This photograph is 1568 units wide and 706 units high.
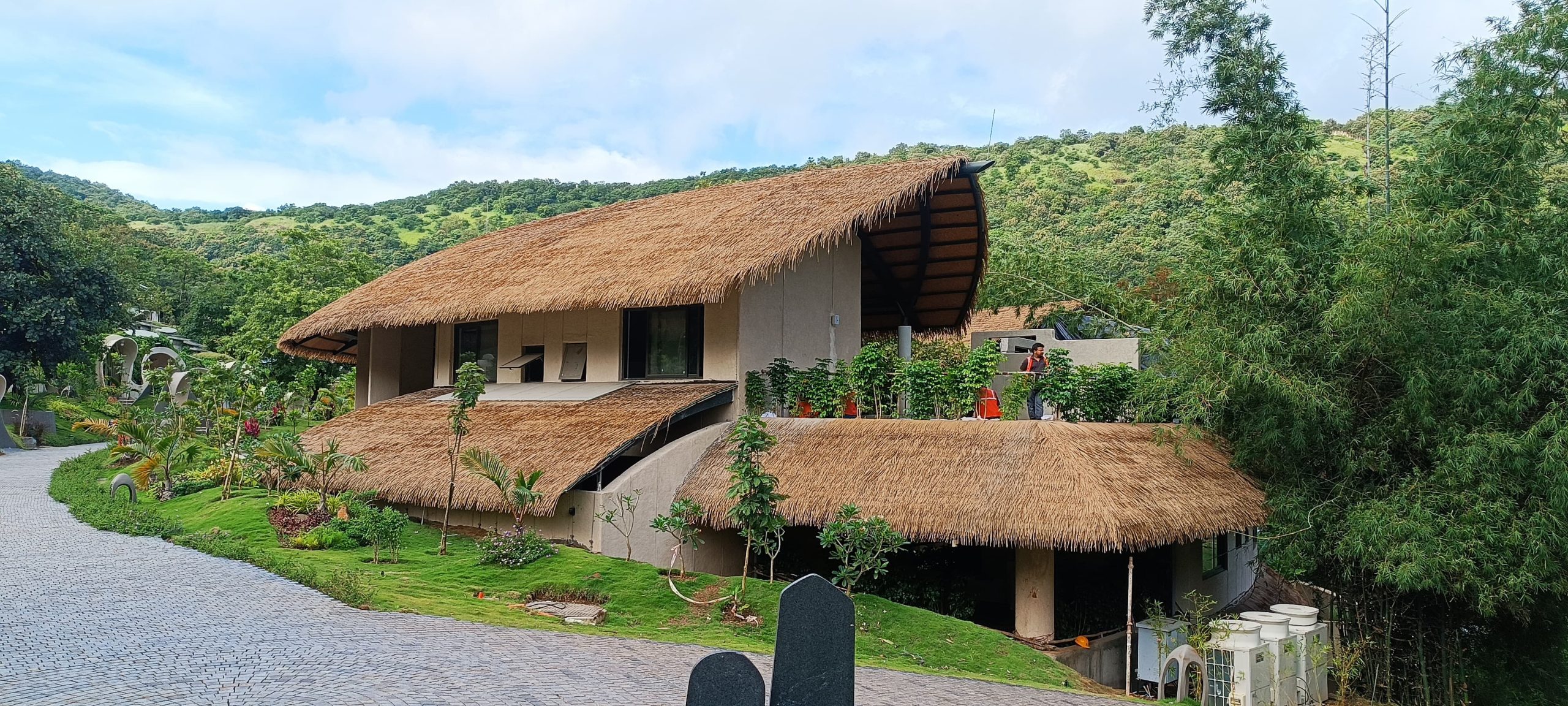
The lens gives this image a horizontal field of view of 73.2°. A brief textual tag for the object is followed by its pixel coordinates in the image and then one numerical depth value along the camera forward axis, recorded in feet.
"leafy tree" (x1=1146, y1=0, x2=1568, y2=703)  35.94
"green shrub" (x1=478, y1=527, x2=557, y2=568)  41.04
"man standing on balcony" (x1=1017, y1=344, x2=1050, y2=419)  51.08
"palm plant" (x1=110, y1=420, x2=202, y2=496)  57.36
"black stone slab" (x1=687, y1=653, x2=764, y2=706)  14.32
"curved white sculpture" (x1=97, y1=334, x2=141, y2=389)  114.73
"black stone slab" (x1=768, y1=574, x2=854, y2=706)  15.34
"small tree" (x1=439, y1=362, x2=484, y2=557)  42.88
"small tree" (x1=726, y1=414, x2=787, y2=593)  36.81
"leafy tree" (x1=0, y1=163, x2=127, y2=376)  92.32
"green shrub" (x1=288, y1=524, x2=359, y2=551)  42.88
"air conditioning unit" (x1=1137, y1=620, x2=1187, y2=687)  39.32
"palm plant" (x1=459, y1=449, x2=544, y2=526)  42.27
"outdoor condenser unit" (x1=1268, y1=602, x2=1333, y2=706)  37.29
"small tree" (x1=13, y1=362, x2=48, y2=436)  92.99
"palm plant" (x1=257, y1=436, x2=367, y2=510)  48.34
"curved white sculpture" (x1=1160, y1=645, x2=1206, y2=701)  36.58
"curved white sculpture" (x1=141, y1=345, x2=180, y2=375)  117.29
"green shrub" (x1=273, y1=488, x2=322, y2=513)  48.21
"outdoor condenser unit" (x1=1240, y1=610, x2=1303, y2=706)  35.78
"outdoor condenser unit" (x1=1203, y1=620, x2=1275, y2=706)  34.24
